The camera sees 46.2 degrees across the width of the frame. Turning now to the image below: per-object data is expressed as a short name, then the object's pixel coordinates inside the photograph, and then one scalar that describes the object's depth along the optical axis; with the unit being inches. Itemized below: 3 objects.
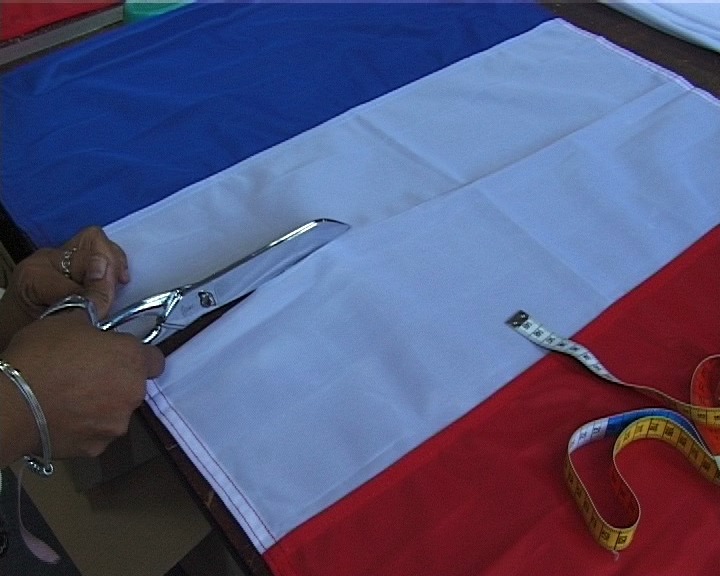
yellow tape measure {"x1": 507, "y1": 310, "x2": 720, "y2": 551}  21.8
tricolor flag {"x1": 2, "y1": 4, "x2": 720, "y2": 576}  22.5
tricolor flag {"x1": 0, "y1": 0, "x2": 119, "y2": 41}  42.1
